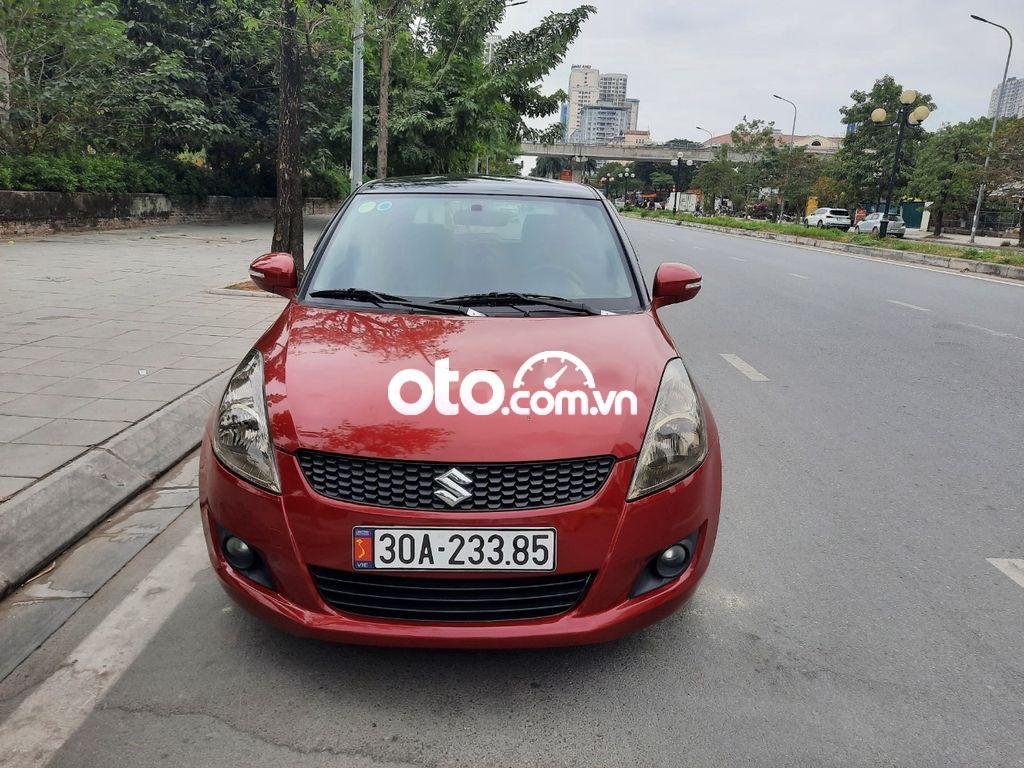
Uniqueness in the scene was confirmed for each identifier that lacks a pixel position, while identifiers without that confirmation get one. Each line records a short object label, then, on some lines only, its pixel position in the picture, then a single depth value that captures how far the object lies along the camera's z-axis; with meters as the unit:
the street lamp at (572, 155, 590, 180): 92.81
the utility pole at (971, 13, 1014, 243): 31.69
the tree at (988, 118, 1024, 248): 26.45
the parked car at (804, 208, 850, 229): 50.56
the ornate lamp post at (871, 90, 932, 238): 24.33
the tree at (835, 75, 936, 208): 43.69
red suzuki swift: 2.28
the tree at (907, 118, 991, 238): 33.22
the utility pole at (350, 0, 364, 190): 12.44
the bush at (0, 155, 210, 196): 15.00
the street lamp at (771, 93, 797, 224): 54.88
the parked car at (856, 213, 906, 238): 43.09
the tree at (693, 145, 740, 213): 65.94
